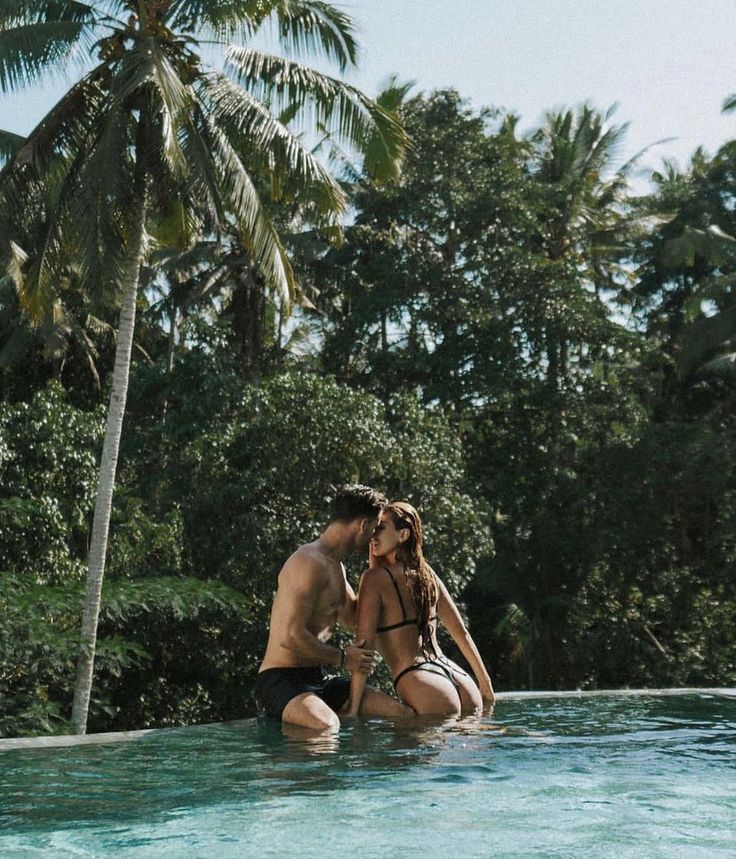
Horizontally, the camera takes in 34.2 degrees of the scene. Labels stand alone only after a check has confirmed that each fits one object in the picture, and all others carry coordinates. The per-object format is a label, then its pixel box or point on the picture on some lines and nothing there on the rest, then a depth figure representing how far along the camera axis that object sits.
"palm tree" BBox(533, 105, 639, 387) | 28.64
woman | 7.18
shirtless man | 7.13
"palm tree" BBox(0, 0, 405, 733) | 12.97
